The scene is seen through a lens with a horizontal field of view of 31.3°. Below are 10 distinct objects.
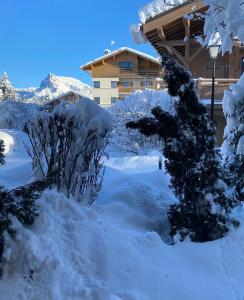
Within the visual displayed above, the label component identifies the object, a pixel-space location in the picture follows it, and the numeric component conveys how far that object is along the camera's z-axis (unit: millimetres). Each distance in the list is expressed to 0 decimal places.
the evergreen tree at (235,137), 6016
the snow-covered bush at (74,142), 5309
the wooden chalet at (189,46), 18453
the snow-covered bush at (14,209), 3503
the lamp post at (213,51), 11930
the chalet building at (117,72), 44562
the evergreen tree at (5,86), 54119
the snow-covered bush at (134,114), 16688
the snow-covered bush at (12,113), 22312
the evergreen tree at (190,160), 4875
